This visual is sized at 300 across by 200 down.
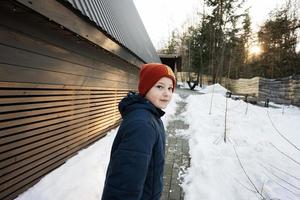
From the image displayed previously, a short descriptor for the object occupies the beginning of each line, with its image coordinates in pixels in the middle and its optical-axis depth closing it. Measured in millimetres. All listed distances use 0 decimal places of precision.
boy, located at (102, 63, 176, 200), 835
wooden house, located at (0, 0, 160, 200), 1802
